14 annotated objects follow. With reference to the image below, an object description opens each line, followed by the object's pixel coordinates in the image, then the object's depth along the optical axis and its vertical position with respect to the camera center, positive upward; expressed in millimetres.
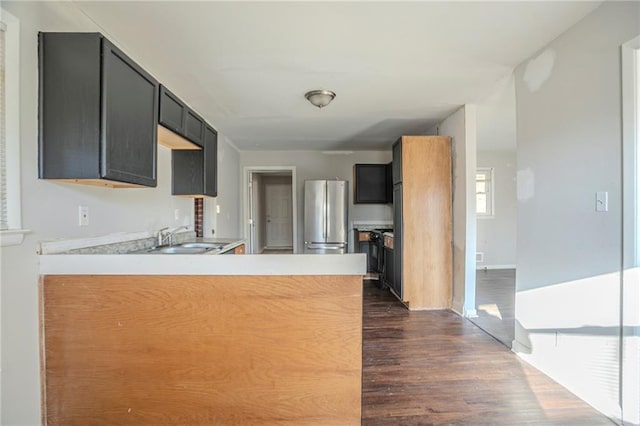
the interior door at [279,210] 8828 +64
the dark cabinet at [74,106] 1505 +520
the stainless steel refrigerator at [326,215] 5559 -51
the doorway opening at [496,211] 5367 +16
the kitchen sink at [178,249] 2531 -326
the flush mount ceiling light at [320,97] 3010 +1135
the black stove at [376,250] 5047 -652
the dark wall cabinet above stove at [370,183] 5801 +544
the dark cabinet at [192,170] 2982 +409
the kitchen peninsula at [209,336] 1407 -569
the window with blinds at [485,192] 6340 +405
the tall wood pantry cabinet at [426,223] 3832 -136
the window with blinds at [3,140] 1351 +318
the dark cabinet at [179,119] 2090 +709
